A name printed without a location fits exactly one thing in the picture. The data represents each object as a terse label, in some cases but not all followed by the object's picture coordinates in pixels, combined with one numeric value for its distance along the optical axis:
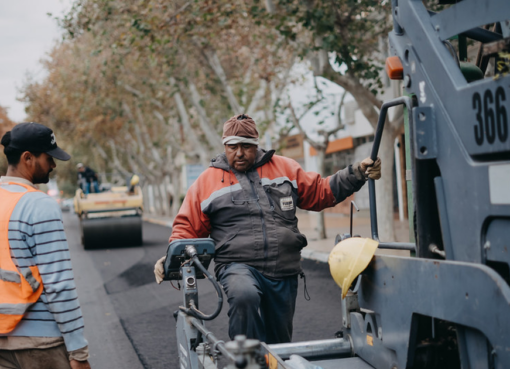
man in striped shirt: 2.74
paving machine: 2.27
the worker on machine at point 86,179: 19.55
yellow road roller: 17.30
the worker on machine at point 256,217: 3.80
